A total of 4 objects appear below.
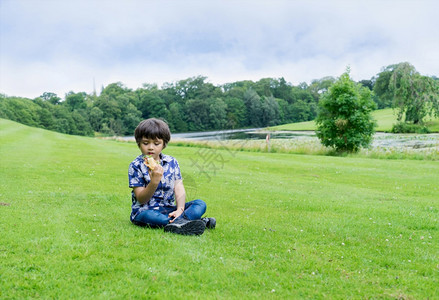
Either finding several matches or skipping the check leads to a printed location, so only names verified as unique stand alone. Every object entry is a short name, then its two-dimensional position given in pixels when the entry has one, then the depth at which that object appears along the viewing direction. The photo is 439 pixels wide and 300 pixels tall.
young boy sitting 5.07
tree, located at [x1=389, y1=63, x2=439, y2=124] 44.50
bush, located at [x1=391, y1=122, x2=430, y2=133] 49.09
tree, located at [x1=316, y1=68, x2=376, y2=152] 27.73
